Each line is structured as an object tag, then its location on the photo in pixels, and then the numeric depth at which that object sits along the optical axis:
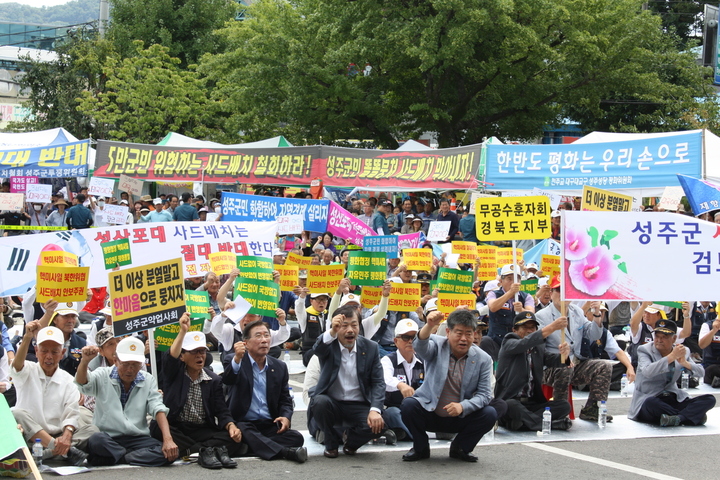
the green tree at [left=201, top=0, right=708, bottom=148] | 25.75
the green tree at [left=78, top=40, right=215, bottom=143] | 34.75
